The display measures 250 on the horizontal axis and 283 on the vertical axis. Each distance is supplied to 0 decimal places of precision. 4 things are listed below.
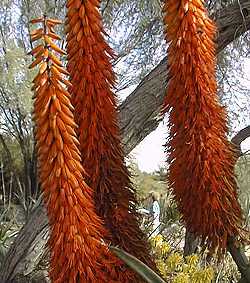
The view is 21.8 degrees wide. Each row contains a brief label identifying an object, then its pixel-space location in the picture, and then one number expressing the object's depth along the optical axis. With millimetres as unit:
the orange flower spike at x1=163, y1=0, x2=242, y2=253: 1632
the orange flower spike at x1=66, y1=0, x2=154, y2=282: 1569
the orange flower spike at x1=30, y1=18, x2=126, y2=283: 1420
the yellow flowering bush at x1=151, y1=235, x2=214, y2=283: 2862
